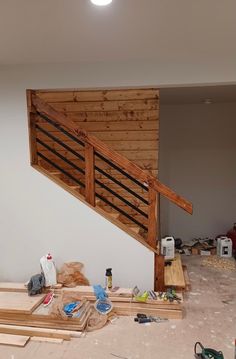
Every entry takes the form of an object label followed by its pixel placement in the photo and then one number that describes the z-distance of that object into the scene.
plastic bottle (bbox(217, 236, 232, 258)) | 4.44
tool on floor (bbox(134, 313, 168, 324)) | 2.59
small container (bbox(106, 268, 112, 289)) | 2.94
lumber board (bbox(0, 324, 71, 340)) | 2.39
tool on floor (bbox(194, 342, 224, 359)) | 1.99
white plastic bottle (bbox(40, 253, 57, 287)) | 2.99
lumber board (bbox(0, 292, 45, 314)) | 2.61
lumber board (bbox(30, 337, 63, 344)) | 2.35
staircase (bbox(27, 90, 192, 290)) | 2.86
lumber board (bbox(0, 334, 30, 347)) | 2.32
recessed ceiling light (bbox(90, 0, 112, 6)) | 1.76
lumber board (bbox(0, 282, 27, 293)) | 2.99
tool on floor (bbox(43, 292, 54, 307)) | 2.75
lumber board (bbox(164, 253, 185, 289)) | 3.01
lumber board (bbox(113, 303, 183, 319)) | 2.66
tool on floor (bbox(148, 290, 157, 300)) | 2.80
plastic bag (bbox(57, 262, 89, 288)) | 3.02
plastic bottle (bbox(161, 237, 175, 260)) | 3.72
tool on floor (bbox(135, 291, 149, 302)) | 2.75
